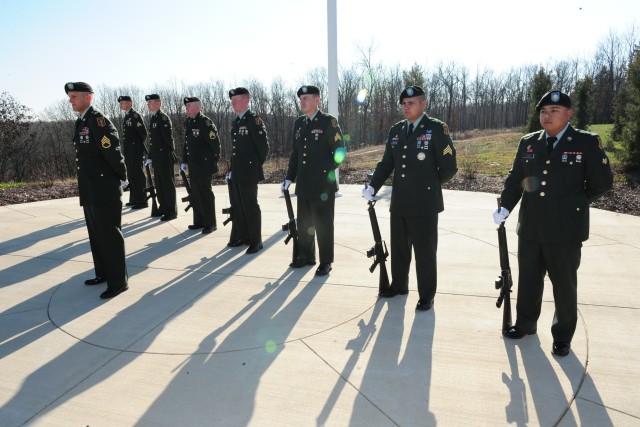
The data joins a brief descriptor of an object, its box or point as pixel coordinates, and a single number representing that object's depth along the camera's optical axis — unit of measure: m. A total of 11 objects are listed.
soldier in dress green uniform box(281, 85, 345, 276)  4.98
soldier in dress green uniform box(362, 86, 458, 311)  3.86
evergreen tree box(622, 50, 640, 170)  11.91
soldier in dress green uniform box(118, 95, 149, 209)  8.42
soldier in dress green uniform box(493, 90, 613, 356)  3.01
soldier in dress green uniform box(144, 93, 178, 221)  7.83
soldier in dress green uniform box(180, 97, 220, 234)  6.86
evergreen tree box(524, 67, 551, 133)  26.49
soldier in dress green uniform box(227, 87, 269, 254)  5.88
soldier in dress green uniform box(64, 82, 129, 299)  4.37
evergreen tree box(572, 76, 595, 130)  30.89
